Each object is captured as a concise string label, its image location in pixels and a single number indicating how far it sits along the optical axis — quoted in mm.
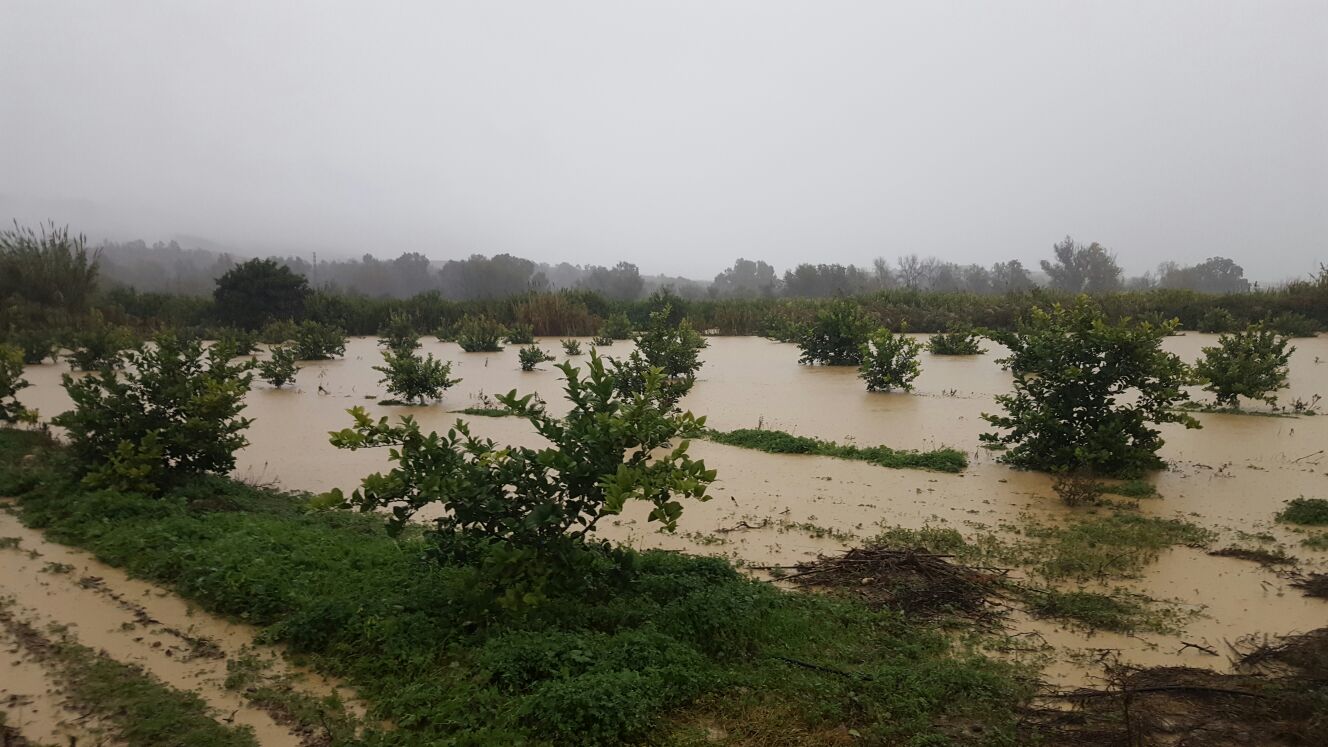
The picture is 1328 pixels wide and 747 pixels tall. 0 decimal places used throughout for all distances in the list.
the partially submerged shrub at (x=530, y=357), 14352
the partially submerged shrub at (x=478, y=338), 18031
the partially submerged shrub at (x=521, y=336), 19281
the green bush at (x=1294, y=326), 17531
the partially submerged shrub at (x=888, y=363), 11242
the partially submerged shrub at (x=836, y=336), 14539
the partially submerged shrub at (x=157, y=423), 5676
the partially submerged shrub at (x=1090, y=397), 6570
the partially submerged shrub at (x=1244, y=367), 9109
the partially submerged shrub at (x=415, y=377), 10523
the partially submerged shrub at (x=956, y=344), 16000
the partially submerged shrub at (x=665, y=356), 9742
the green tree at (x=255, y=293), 21562
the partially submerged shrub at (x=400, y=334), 15305
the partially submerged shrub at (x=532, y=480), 3484
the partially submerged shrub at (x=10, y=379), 8125
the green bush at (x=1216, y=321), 18781
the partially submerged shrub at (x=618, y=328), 21094
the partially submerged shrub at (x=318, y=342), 16250
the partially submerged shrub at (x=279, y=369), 12016
